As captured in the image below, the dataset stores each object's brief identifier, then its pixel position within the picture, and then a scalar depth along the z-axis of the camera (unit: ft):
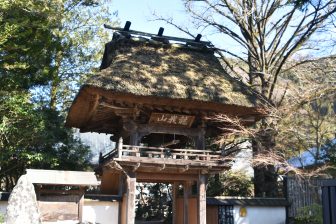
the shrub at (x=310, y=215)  40.74
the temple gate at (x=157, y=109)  35.96
